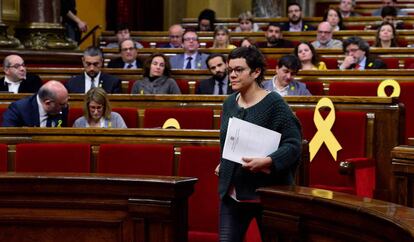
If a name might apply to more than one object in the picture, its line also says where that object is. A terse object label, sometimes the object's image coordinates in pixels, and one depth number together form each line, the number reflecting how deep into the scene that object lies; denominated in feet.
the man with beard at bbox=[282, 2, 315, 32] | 54.05
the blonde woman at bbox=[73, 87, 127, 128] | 27.87
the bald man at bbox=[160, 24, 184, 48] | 49.15
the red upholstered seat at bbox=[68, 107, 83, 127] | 29.32
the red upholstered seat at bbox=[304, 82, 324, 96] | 33.58
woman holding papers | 16.93
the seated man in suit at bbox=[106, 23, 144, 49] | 50.38
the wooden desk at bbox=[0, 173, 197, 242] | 16.07
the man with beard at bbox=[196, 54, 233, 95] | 35.17
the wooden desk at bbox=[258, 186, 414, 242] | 12.58
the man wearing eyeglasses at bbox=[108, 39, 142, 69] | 41.82
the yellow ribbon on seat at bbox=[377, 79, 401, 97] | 30.80
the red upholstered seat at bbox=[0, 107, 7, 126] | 29.63
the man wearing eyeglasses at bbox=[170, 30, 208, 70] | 43.16
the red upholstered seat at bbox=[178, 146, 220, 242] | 21.63
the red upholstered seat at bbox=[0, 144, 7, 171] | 23.08
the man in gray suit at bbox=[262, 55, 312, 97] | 31.59
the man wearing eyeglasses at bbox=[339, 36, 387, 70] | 37.87
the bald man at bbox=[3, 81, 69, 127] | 27.50
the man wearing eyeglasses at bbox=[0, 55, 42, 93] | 34.69
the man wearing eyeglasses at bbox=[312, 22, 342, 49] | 45.66
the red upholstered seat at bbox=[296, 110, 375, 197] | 26.50
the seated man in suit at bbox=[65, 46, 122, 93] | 35.87
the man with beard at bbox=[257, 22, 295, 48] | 47.25
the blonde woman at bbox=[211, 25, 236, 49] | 45.34
